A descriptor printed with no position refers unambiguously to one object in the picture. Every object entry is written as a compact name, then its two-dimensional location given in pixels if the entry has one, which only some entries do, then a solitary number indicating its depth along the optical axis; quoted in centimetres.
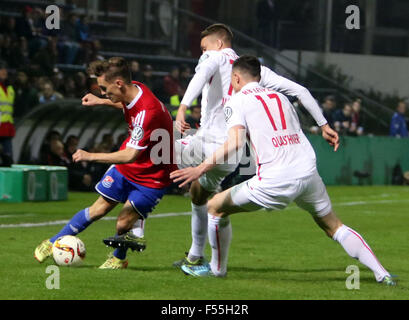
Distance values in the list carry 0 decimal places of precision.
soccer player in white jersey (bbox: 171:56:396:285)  1678
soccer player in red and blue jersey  1819
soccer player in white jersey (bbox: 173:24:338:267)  1902
